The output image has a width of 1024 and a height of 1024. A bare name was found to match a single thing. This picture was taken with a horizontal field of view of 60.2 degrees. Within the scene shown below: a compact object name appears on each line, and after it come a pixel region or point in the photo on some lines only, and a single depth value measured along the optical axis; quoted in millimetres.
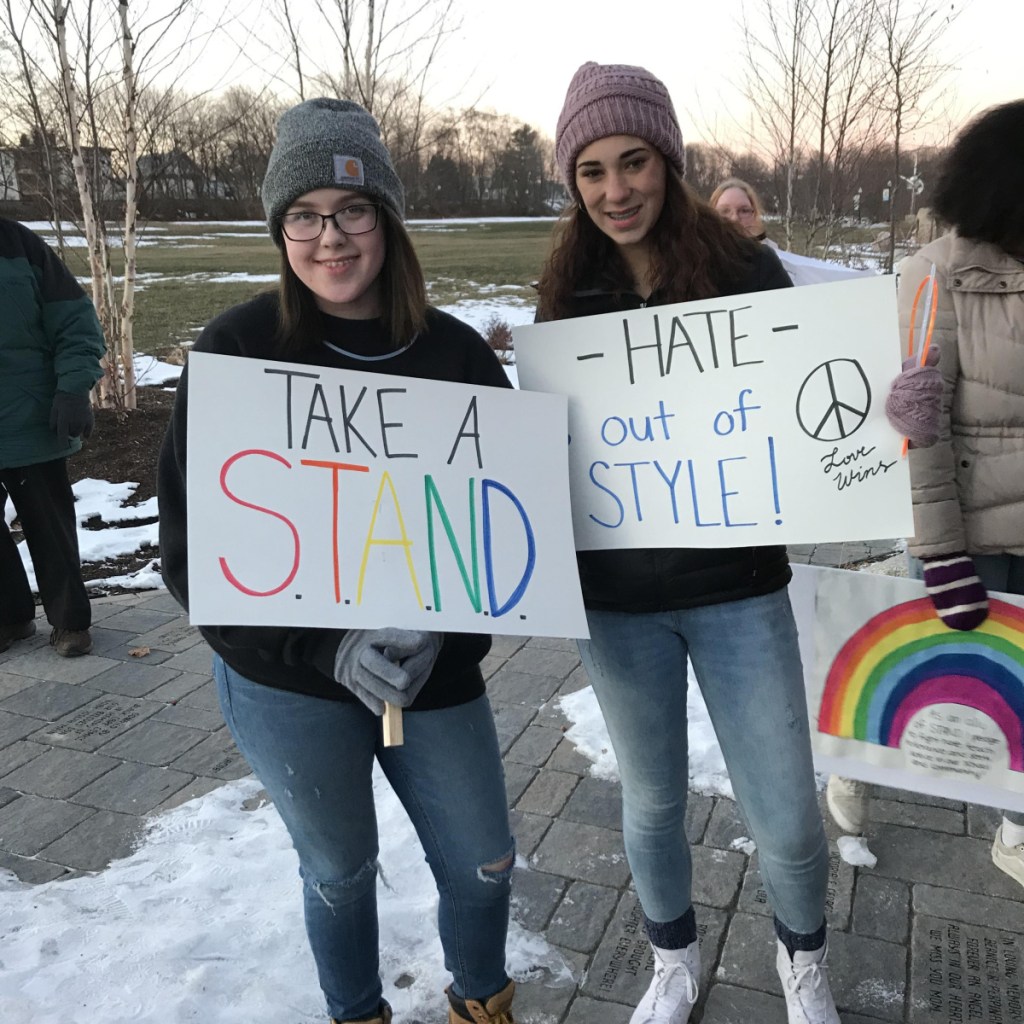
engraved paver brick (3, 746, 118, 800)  3113
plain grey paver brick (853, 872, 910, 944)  2297
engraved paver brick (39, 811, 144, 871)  2705
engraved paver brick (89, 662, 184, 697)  3844
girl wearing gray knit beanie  1602
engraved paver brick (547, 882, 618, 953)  2322
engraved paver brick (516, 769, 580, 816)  2895
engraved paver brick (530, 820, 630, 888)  2564
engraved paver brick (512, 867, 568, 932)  2404
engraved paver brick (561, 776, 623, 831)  2809
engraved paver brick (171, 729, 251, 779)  3170
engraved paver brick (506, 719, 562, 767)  3213
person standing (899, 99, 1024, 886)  1959
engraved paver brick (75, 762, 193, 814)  2996
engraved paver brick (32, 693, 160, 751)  3438
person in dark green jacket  4039
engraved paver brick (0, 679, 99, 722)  3662
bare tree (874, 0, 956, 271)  8094
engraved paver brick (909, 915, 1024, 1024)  2047
